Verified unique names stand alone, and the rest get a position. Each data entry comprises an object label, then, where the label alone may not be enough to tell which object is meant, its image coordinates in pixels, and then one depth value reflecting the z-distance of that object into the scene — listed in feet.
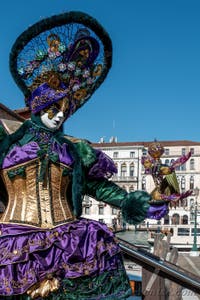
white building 178.70
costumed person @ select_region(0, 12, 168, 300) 8.79
